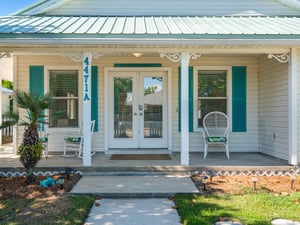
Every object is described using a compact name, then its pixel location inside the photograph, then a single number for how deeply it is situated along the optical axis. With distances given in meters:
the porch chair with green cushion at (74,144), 6.59
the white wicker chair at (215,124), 7.26
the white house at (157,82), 7.25
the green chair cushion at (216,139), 6.40
